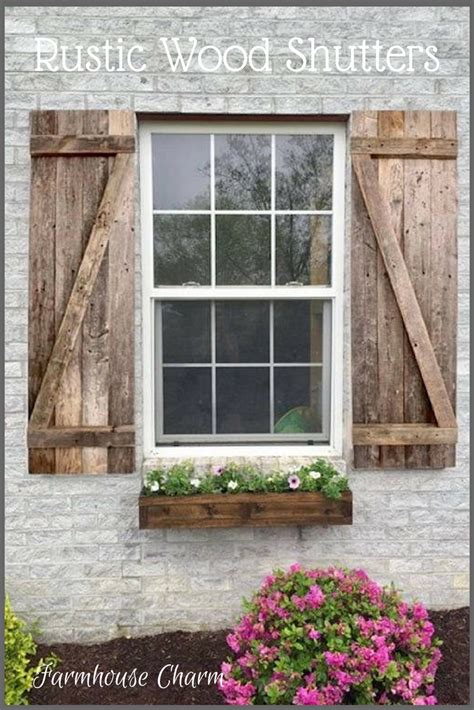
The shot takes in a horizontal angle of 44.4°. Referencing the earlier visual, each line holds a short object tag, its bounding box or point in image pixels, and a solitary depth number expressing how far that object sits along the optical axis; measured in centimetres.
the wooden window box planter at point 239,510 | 295
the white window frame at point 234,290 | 310
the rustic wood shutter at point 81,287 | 295
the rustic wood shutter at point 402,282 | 301
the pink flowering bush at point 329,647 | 234
